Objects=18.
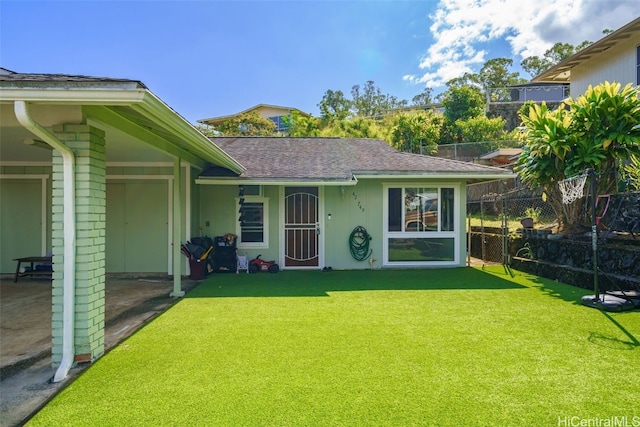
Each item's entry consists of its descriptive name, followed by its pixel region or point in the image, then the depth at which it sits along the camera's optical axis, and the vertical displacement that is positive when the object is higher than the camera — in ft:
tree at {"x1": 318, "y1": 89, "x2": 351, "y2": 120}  132.05 +44.65
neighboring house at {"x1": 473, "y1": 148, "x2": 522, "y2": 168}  49.32 +8.62
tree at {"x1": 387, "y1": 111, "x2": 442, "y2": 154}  62.64 +15.08
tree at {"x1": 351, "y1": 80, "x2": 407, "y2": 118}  140.05 +46.79
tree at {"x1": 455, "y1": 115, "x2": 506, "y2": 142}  66.18 +16.41
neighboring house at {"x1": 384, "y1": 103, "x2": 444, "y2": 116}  126.27 +40.12
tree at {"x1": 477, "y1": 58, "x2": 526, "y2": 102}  130.31 +52.56
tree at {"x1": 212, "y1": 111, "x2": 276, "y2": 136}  85.97 +22.88
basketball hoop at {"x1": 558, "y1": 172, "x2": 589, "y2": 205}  20.10 +1.74
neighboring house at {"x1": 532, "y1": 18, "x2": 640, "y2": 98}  33.88 +16.95
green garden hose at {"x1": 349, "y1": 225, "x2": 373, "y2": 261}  28.32 -2.20
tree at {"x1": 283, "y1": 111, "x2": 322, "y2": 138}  75.51 +20.47
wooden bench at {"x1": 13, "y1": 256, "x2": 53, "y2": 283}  23.77 -3.52
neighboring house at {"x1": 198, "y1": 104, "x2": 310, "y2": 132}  101.95 +31.97
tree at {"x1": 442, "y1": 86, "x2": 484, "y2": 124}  73.87 +23.74
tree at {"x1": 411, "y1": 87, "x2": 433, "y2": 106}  147.64 +50.46
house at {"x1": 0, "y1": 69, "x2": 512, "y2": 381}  25.34 +0.97
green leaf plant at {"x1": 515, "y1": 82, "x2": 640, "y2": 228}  21.08 +4.83
